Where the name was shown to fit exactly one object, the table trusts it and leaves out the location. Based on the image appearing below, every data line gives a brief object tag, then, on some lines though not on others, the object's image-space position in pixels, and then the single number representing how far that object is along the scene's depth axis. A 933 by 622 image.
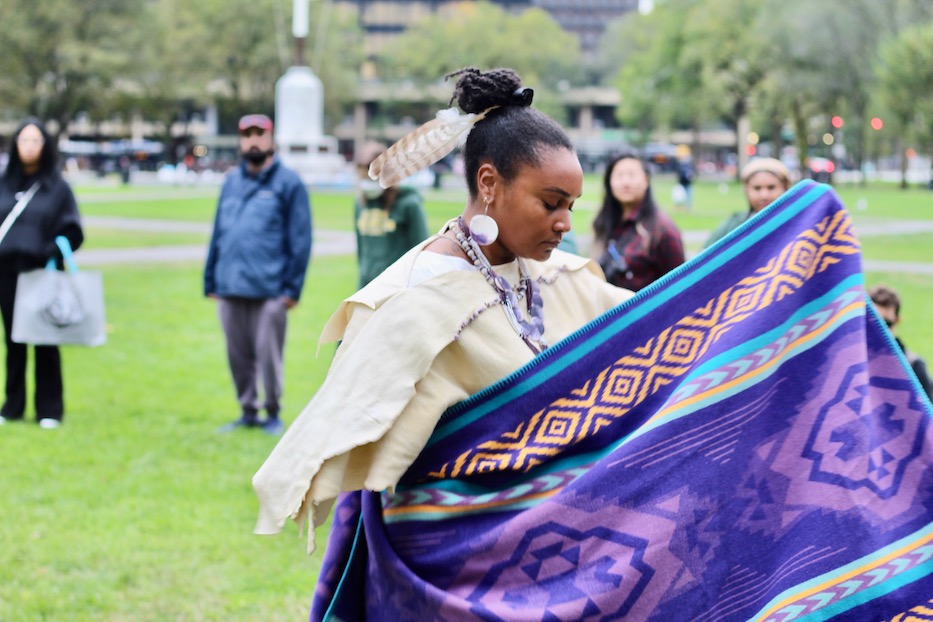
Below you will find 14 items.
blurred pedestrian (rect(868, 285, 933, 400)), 6.11
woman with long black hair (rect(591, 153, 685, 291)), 6.73
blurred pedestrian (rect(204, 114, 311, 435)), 8.30
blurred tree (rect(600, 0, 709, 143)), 77.25
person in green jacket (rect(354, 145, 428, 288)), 7.89
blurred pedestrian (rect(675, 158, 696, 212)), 34.62
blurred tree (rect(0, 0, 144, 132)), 56.62
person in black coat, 8.29
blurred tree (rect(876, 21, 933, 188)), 43.56
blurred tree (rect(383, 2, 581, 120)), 90.75
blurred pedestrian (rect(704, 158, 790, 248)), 6.54
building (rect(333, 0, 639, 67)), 131.12
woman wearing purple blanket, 2.87
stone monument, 49.56
